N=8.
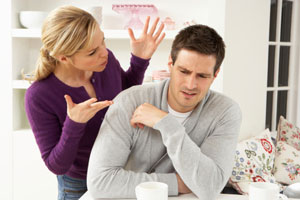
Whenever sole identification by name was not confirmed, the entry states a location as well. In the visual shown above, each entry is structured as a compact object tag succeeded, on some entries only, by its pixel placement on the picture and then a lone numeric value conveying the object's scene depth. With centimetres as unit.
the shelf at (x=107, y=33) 321
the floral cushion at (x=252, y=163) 281
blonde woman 156
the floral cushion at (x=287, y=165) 304
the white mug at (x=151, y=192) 115
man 150
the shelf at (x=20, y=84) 328
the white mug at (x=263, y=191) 121
